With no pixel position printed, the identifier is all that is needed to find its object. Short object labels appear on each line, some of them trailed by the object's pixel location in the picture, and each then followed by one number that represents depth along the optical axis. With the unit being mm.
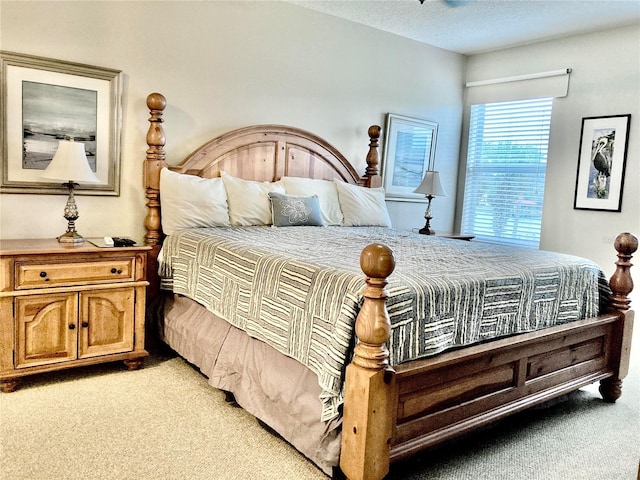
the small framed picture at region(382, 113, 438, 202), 4816
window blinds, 4832
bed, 1767
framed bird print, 4195
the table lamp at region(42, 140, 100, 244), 2748
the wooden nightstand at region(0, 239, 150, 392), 2529
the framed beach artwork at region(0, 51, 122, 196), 2928
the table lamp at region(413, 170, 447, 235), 4547
